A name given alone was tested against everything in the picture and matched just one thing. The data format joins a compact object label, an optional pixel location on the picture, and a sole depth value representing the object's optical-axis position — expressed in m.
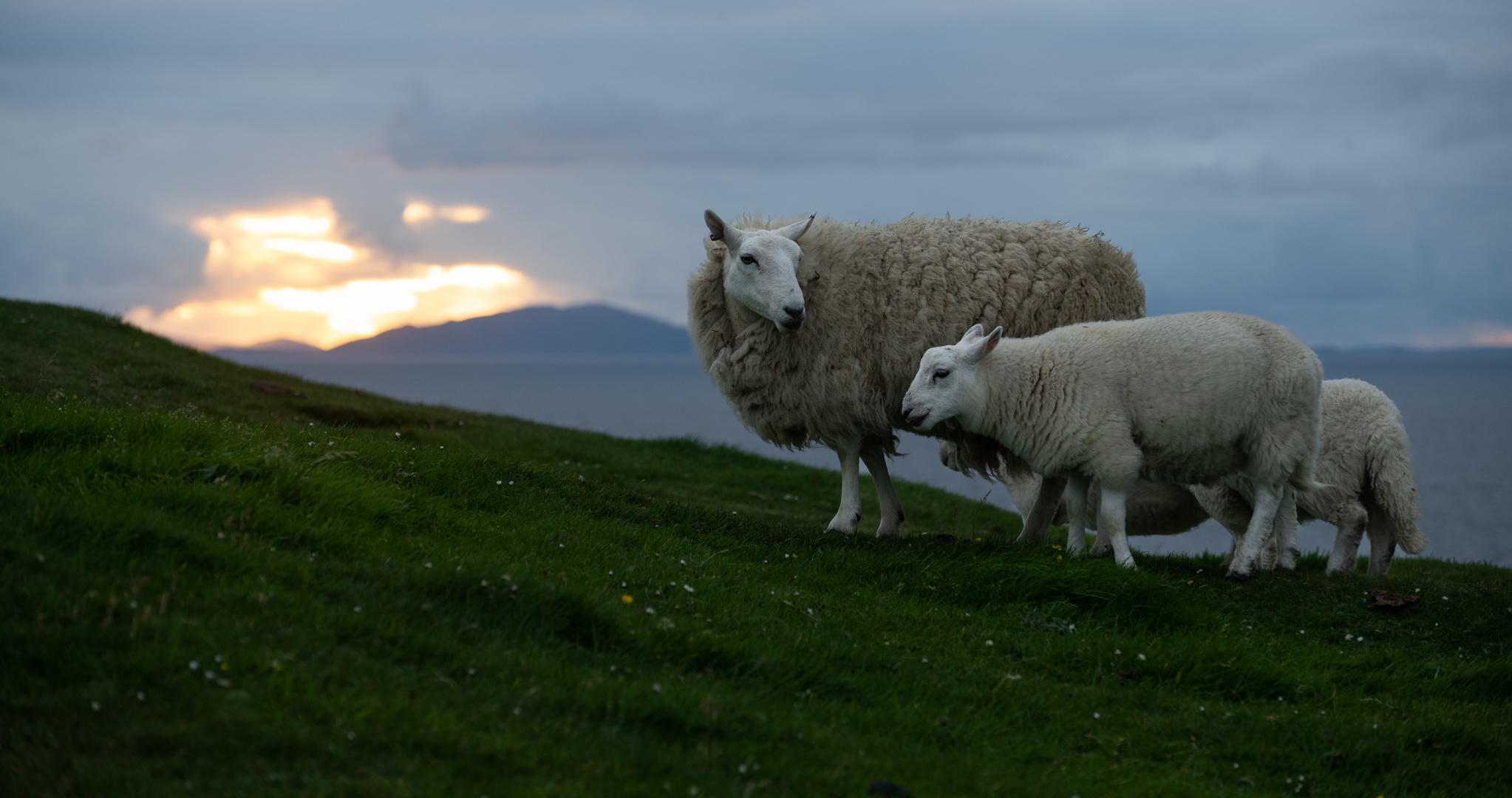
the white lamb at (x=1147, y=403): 8.16
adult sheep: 9.32
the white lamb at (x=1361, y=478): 10.07
